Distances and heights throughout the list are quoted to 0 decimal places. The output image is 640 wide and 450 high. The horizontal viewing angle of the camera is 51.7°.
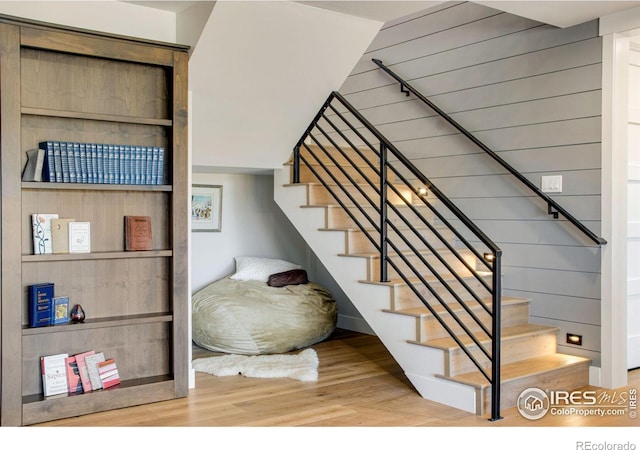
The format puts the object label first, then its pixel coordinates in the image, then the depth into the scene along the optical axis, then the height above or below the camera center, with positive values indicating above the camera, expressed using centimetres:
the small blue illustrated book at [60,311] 361 -50
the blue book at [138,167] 382 +31
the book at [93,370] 369 -84
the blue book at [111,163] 373 +32
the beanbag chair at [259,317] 504 -76
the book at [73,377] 364 -86
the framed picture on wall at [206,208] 586 +11
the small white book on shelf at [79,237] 366 -9
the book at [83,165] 364 +31
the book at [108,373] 374 -87
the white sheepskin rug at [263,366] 441 -101
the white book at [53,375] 357 -84
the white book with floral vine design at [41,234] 357 -7
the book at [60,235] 362 -8
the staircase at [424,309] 379 -57
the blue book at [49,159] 357 +33
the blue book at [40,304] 352 -45
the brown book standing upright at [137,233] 387 -7
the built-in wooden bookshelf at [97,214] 340 +4
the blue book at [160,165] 390 +33
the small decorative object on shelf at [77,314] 371 -53
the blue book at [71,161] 361 +33
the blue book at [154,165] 388 +33
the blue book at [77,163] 363 +32
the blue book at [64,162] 360 +32
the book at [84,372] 366 -84
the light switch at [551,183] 439 +25
